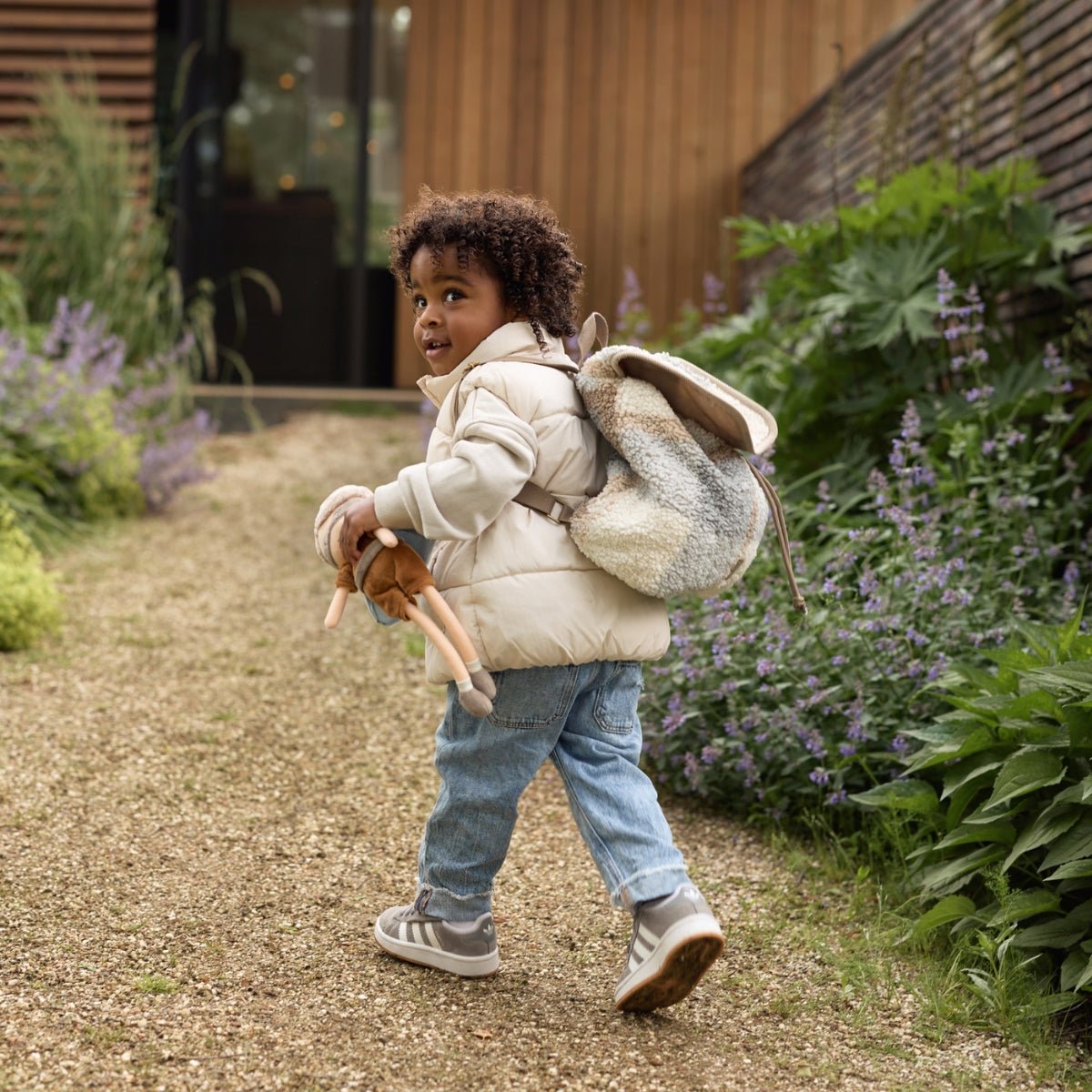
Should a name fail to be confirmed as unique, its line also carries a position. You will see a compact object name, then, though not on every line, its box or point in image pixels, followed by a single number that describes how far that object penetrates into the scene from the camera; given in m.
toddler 1.89
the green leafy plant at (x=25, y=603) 3.73
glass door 8.85
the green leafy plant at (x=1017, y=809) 2.12
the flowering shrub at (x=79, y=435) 4.99
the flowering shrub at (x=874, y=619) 2.81
